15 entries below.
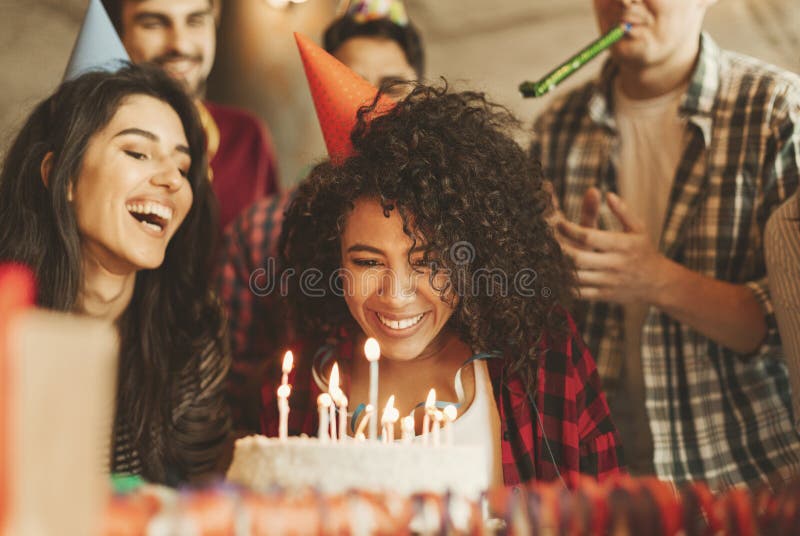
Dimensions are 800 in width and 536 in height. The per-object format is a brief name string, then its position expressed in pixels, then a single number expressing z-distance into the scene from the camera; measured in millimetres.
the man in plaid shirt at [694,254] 1870
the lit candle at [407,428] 1212
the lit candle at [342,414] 1141
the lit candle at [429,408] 1149
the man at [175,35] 2328
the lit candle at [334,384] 1197
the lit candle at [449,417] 1101
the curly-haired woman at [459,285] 1491
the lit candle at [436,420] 1112
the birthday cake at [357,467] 927
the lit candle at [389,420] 1148
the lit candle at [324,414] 1038
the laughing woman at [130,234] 1688
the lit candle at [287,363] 1174
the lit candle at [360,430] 1140
